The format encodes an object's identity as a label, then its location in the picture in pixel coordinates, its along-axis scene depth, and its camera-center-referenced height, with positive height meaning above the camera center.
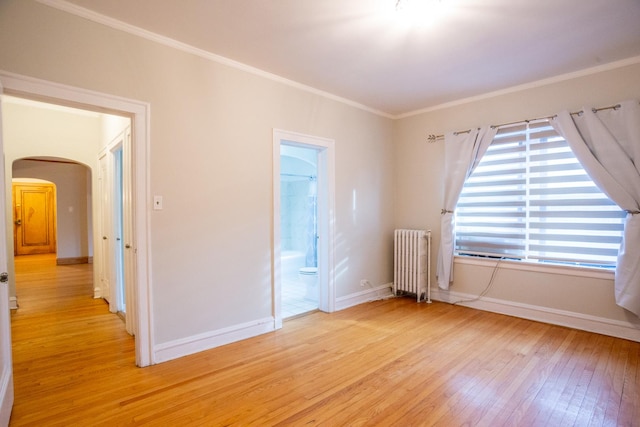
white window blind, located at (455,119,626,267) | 3.21 +0.03
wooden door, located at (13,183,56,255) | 9.06 -0.20
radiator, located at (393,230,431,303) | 4.33 -0.71
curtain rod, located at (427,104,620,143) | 3.09 +0.99
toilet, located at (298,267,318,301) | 4.49 -1.02
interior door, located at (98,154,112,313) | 4.08 -0.31
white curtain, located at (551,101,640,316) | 2.93 +0.42
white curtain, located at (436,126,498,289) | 3.98 +0.44
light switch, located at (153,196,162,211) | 2.60 +0.06
